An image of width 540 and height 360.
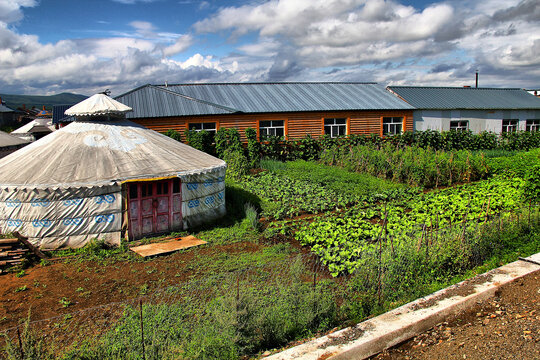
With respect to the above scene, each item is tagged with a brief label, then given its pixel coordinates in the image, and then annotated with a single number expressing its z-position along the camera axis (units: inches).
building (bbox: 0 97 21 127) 1771.7
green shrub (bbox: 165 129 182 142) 685.9
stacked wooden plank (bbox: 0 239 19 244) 300.9
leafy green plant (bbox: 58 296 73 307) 247.2
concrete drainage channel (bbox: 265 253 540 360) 167.3
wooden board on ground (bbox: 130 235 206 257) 333.4
